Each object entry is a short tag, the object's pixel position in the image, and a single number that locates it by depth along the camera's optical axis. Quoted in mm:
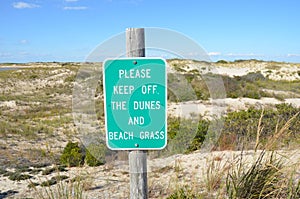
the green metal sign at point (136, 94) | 2305
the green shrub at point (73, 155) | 6969
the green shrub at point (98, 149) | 3508
